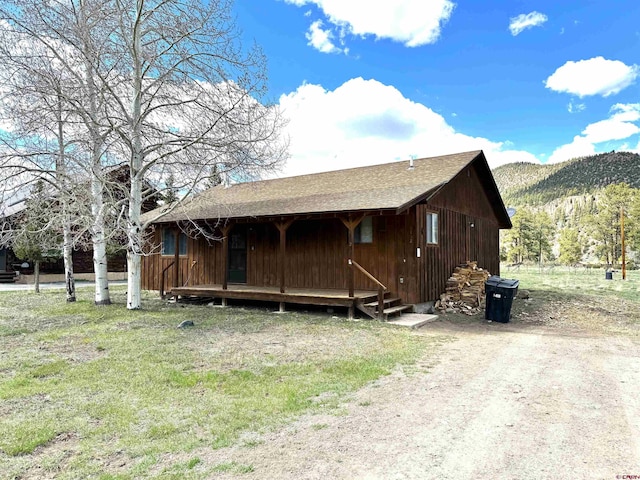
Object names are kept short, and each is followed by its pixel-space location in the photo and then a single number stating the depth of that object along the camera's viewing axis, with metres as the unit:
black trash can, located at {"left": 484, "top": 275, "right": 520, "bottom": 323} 9.50
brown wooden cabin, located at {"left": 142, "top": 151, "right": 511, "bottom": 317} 9.89
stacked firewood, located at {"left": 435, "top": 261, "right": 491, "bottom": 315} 10.77
